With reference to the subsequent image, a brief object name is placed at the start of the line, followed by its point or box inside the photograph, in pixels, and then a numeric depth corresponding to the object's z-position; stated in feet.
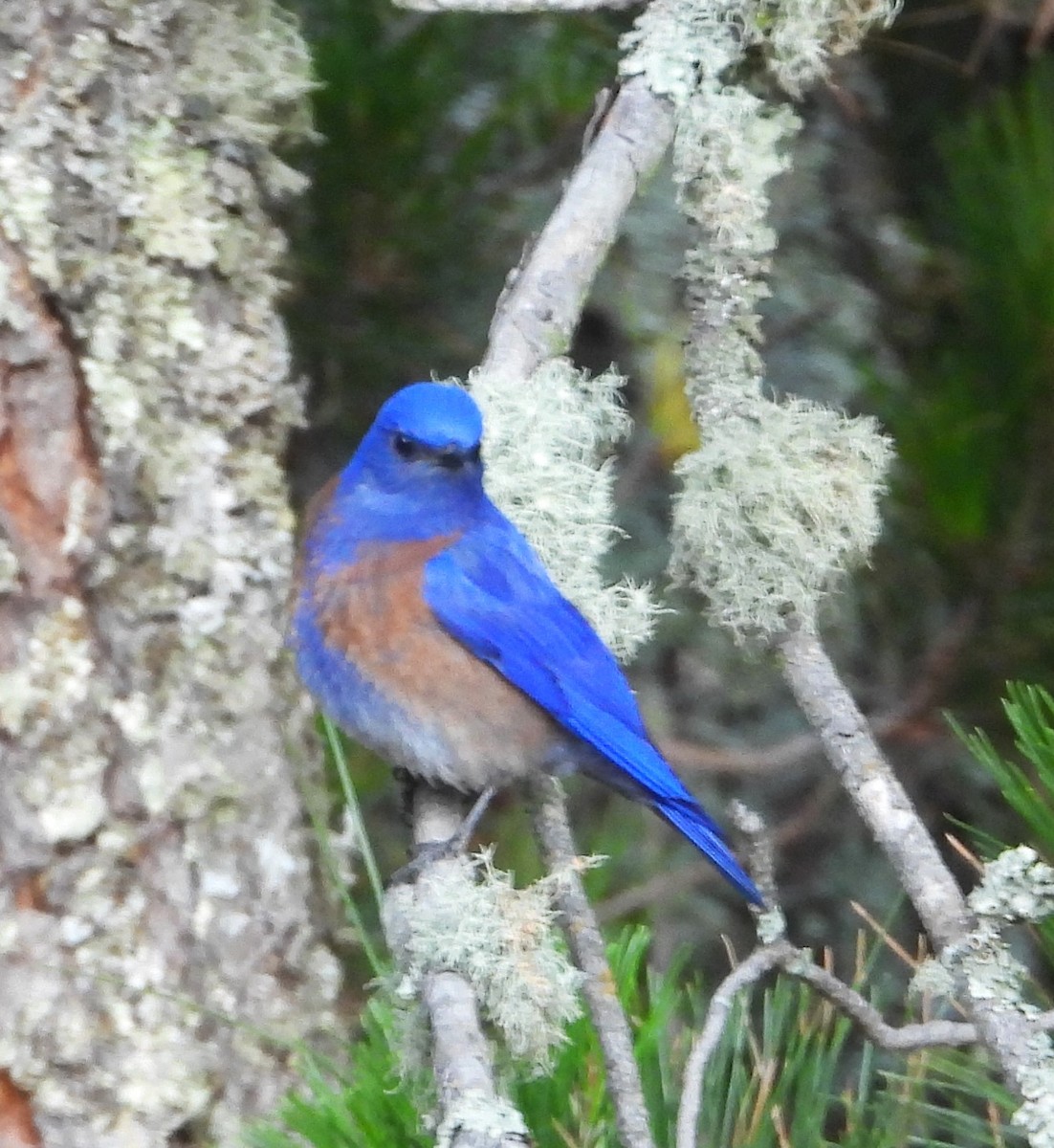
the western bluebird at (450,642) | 24.52
